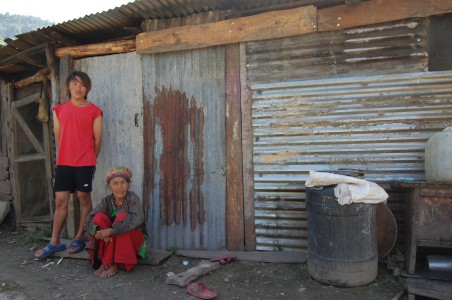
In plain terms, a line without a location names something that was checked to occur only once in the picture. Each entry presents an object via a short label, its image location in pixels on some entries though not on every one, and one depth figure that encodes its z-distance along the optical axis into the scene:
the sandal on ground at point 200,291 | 3.41
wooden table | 3.37
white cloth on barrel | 3.29
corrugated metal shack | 3.97
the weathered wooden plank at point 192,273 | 3.69
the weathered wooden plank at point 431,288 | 3.05
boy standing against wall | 4.58
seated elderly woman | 3.99
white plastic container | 3.37
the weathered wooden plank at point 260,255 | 4.16
